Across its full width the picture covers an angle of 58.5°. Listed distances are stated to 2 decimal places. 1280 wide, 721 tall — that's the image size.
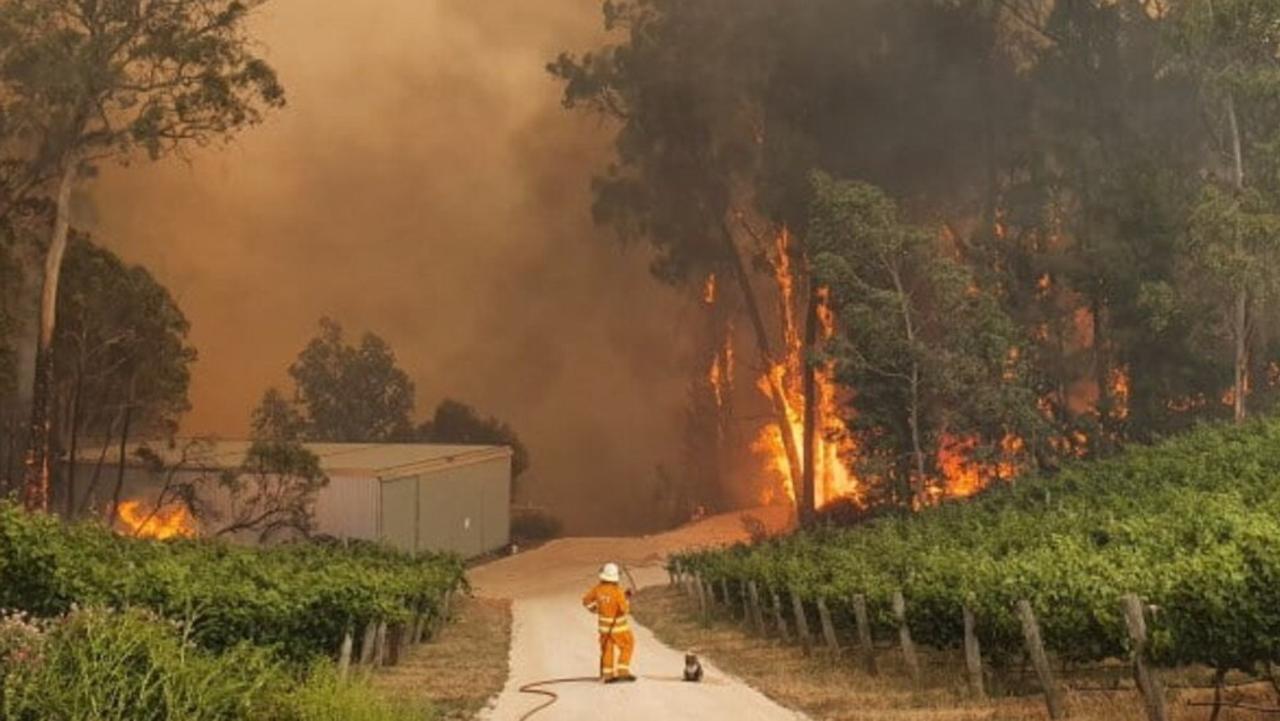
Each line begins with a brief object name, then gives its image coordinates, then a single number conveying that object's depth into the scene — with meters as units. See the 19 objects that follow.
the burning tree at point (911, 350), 52.69
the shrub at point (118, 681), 11.28
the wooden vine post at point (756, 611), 32.03
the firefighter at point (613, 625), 19.38
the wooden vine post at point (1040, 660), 14.78
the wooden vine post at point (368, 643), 22.21
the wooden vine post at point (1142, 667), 12.73
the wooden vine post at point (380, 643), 23.41
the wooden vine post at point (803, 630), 25.44
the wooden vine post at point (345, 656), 17.98
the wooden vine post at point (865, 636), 21.11
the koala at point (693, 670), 20.27
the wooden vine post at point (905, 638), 19.14
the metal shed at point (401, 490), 56.09
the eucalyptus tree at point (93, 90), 47.38
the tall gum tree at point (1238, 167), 43.88
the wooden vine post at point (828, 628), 23.48
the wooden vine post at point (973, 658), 17.14
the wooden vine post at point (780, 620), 28.95
